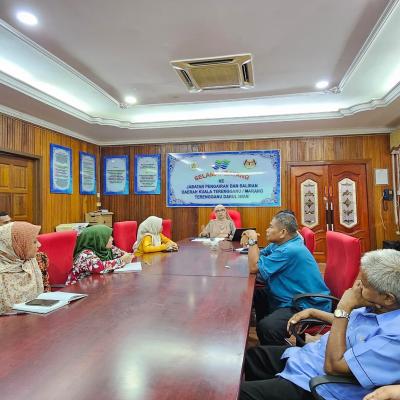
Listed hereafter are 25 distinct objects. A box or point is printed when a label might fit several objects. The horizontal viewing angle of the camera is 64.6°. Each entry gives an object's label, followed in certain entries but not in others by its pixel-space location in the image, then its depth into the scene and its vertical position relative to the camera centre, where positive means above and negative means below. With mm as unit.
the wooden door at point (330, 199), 5508 +36
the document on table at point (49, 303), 1451 -459
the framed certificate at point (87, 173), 5670 +631
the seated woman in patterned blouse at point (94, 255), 2238 -363
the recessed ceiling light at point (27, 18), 2367 +1463
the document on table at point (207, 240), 3999 -474
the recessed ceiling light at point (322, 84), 3837 +1446
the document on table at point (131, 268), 2289 -460
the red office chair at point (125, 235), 3689 -346
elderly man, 990 -499
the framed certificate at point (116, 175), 6254 +627
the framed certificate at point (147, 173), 6156 +628
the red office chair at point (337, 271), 1842 -451
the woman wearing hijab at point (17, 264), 1793 -326
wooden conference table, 860 -489
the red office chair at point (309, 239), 2974 -359
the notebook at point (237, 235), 3988 -402
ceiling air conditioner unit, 3154 +1418
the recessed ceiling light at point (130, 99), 4299 +1481
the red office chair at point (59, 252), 2391 -346
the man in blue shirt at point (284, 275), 1916 -485
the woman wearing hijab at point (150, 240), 3199 -359
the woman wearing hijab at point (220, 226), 4566 -328
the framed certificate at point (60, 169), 4934 +625
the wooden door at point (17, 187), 4125 +294
